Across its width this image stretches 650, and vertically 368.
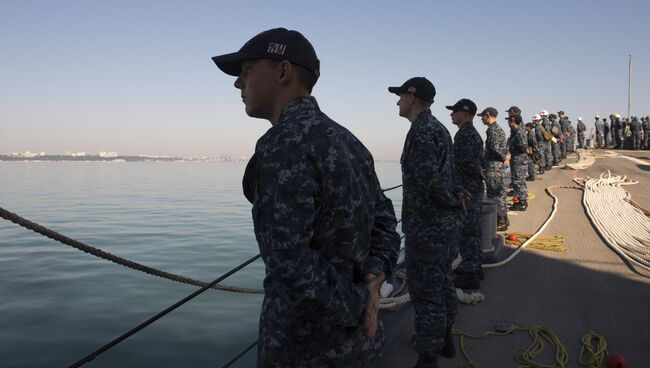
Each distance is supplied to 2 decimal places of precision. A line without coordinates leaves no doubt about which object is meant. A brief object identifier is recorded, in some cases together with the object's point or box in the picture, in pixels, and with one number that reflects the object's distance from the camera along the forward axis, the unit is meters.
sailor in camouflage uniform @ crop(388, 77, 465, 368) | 3.17
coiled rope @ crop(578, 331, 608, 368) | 3.33
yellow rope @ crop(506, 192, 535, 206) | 10.40
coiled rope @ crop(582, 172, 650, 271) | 6.30
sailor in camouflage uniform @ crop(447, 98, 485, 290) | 4.88
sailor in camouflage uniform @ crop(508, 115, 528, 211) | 9.31
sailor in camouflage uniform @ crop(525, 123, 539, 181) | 11.81
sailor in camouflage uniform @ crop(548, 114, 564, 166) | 16.14
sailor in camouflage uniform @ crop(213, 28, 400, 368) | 1.35
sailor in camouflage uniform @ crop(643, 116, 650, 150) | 25.87
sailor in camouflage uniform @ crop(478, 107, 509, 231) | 7.59
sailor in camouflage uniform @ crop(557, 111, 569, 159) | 19.77
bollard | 5.95
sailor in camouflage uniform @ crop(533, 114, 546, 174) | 14.15
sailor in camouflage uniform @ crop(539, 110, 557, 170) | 15.61
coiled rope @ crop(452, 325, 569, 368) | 3.37
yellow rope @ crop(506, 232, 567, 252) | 6.71
